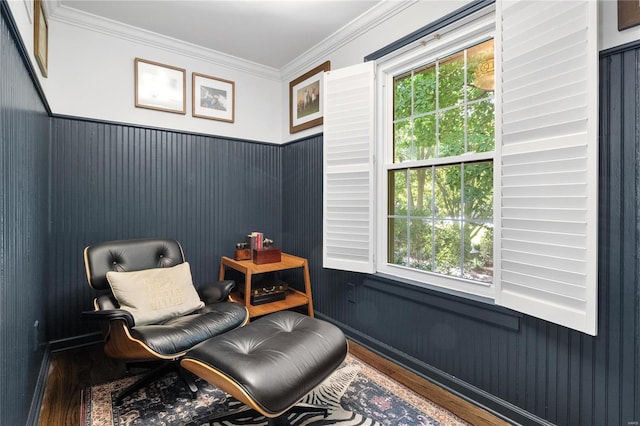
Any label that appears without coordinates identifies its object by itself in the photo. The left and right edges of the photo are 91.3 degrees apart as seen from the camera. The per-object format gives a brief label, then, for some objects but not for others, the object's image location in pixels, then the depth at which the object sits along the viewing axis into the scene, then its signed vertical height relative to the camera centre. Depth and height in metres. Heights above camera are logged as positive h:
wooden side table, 2.63 -0.67
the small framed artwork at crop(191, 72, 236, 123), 2.97 +1.10
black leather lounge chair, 1.71 -0.61
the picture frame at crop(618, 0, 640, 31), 1.25 +0.80
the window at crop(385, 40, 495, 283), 1.85 +0.29
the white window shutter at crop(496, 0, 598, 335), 1.29 +0.23
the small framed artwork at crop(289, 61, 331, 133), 2.93 +1.10
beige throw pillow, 1.96 -0.55
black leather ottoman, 1.27 -0.68
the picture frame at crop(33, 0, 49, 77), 1.71 +1.05
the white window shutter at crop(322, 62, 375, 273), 2.36 +0.33
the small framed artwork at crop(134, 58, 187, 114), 2.70 +1.10
